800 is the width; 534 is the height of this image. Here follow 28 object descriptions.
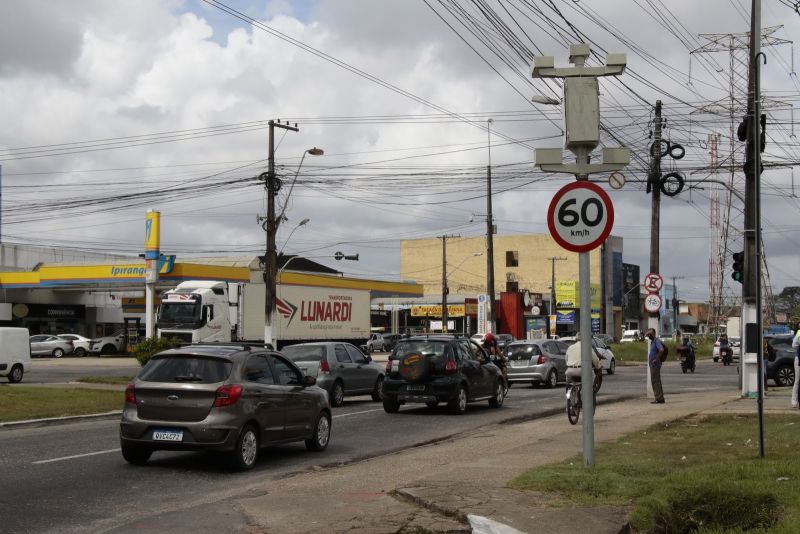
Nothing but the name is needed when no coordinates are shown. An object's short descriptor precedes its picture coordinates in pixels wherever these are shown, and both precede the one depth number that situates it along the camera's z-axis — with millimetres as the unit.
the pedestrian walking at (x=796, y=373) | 18616
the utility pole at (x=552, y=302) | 77250
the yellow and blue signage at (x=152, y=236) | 56219
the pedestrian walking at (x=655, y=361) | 21656
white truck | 41469
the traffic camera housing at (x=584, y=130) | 9508
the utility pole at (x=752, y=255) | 10430
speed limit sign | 9359
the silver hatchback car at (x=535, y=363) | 30734
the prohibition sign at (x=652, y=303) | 26000
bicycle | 16953
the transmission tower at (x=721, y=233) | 33938
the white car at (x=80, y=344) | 61681
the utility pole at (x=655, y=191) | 28766
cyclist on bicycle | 17062
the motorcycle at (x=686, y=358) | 41219
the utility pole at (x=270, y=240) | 35781
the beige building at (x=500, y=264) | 107875
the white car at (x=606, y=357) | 37438
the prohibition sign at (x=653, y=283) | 26594
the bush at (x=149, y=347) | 28797
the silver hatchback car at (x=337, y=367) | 21969
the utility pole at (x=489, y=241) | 47747
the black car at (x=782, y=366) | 30219
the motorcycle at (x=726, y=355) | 51062
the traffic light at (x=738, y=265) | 22250
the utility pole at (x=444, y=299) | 62494
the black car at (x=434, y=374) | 20062
